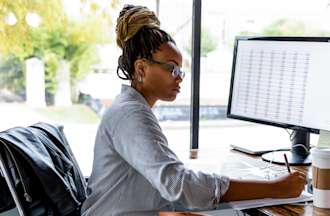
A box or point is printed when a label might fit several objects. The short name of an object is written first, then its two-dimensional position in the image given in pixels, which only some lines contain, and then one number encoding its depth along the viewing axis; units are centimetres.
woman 124
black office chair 143
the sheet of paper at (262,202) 133
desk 129
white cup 129
